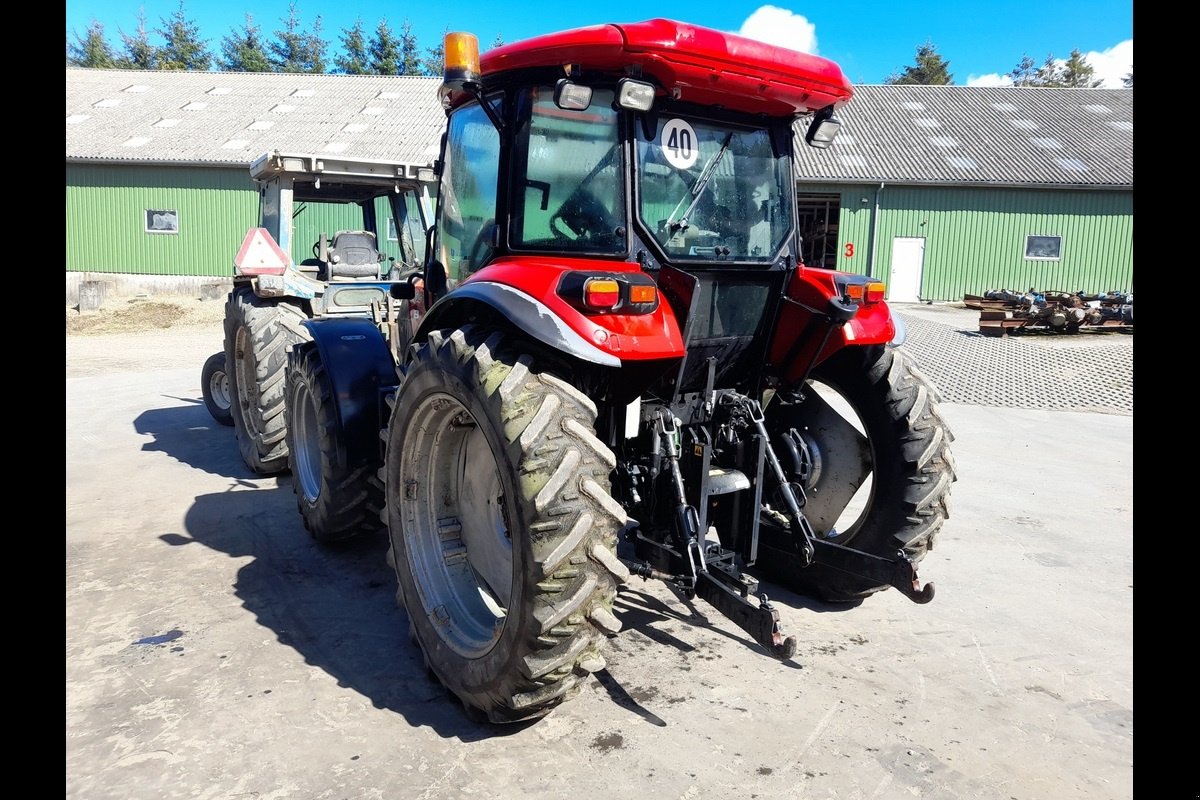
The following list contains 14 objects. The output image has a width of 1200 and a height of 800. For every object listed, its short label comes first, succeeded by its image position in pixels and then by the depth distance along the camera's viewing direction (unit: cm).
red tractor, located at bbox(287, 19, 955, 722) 273
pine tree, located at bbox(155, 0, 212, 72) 4831
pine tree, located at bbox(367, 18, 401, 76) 4822
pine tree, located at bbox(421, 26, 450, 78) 4716
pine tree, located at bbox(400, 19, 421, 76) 4850
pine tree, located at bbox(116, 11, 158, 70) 4869
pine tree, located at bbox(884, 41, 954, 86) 5575
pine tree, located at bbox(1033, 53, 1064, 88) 6191
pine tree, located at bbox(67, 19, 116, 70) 4872
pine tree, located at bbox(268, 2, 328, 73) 4966
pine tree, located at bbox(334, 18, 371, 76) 4881
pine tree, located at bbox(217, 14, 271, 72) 4869
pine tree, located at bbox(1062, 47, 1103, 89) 6084
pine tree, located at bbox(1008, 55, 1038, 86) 6238
